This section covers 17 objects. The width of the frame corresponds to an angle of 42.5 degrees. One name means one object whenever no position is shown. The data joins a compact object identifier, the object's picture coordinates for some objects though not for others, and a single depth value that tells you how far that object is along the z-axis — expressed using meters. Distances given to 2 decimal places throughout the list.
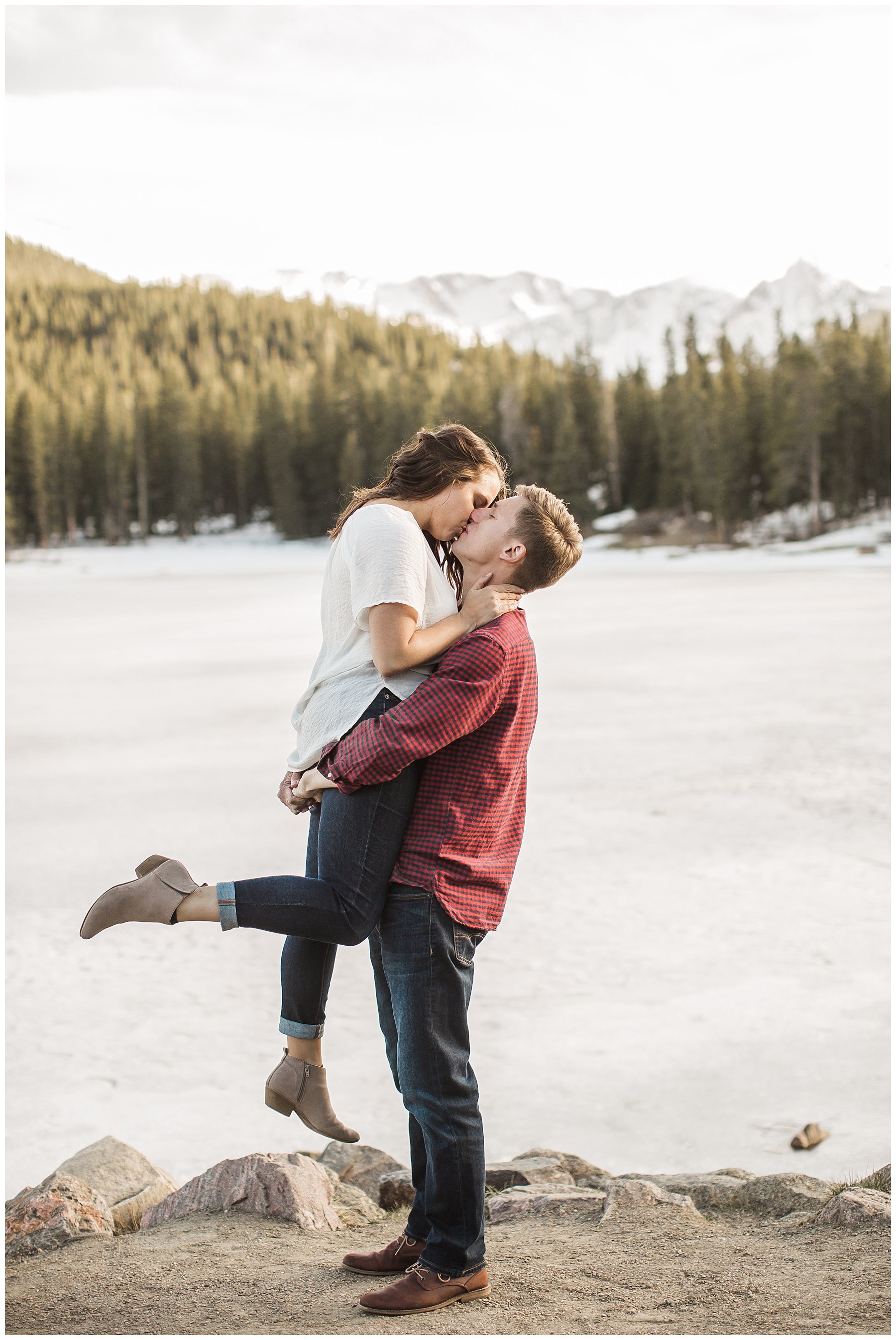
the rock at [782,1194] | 3.32
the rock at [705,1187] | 3.46
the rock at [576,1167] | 3.84
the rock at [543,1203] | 3.35
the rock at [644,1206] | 3.18
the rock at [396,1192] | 3.69
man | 2.42
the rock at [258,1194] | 3.27
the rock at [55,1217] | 3.19
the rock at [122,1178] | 3.47
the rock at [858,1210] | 3.05
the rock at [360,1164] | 3.84
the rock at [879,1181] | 3.50
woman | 2.38
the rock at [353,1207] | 3.42
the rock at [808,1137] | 4.15
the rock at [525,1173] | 3.75
